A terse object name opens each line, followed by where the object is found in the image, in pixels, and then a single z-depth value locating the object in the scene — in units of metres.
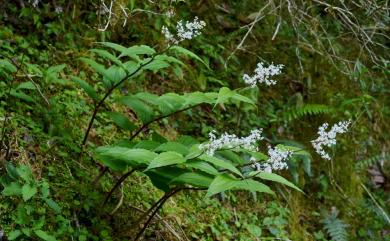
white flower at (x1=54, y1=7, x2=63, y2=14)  4.69
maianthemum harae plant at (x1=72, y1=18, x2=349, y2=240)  2.57
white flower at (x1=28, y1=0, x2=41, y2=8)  4.53
